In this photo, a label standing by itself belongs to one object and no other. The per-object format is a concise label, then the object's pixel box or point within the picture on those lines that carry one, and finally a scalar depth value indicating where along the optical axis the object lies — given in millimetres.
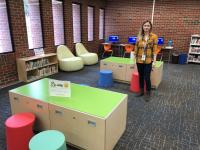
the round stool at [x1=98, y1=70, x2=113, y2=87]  3973
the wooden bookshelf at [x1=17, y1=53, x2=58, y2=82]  4277
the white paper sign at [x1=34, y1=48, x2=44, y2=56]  4839
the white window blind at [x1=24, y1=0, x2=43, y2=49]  4562
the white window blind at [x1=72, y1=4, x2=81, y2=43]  6281
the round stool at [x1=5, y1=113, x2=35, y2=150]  1787
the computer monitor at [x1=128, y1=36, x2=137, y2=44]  7246
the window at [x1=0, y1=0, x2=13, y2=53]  3900
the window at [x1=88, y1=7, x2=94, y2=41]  7162
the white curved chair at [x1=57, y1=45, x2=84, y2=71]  5302
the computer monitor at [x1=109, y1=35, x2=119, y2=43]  7668
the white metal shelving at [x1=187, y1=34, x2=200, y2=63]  6540
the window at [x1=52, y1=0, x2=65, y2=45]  5447
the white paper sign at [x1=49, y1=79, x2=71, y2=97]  1992
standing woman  3020
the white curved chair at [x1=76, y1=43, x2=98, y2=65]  6211
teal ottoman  1499
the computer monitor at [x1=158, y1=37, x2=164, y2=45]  6785
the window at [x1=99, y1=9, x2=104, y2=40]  7911
